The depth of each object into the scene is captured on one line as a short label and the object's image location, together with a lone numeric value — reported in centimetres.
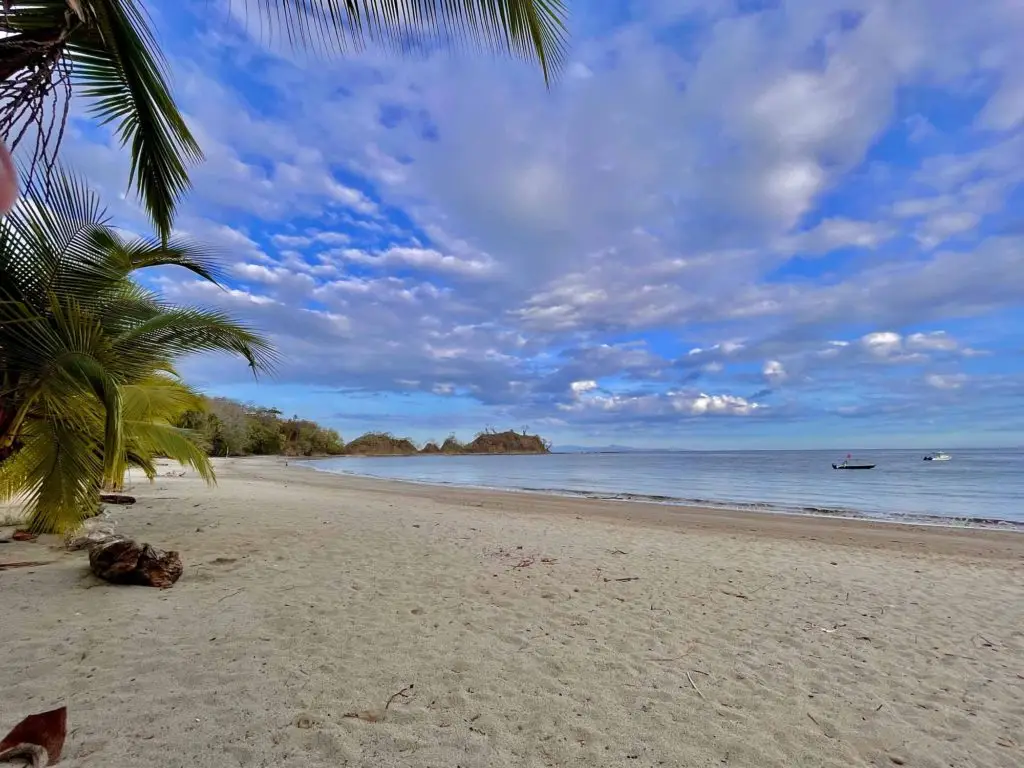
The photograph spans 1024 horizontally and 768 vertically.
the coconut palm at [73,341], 405
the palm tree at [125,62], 180
